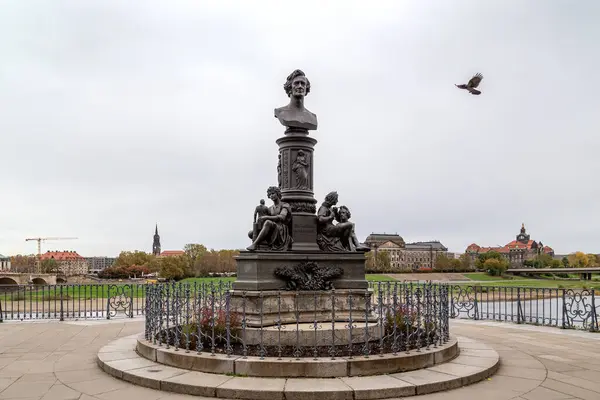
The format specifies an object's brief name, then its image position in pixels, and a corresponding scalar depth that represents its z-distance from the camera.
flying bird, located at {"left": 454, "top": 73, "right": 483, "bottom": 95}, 9.51
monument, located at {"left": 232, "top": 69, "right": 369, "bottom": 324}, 9.46
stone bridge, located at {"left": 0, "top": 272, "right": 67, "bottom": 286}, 82.56
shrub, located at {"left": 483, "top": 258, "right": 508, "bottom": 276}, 87.88
